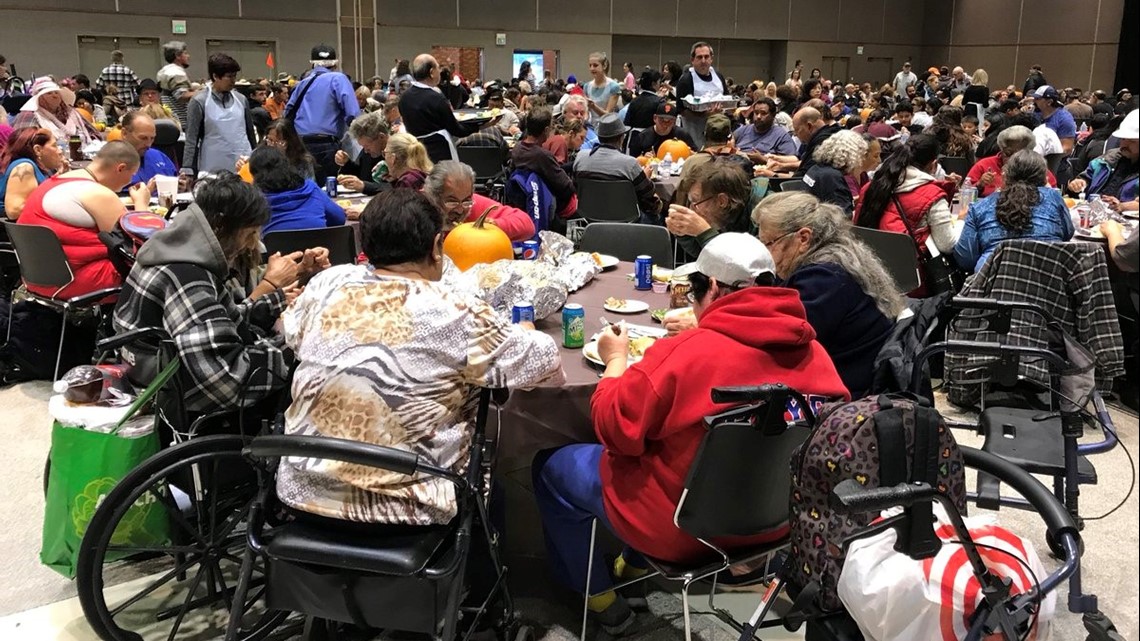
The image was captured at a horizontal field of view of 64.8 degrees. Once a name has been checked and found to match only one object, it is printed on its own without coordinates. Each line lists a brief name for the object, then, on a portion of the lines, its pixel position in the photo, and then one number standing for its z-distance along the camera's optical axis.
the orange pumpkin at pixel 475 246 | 3.19
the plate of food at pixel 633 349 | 2.49
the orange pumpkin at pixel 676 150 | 7.51
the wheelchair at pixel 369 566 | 1.90
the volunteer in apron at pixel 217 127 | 6.16
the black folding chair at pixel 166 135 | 7.03
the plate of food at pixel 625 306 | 3.03
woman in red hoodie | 1.96
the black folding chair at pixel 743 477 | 1.84
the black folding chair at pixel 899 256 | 4.33
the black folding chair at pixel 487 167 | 7.45
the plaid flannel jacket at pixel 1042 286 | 2.94
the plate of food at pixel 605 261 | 3.66
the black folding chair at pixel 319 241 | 3.79
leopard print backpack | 1.55
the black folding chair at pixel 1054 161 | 7.66
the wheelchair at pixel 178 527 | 2.29
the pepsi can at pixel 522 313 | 2.70
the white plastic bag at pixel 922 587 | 1.45
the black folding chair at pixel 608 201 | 5.61
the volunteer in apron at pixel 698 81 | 8.14
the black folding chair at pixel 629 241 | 4.04
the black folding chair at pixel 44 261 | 3.91
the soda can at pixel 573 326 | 2.63
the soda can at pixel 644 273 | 3.33
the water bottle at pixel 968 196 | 5.38
